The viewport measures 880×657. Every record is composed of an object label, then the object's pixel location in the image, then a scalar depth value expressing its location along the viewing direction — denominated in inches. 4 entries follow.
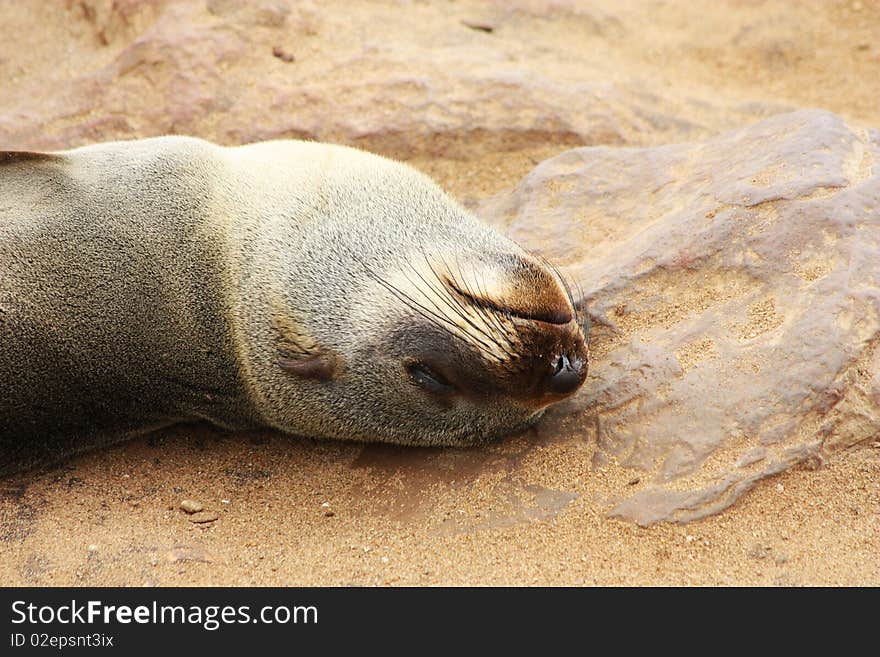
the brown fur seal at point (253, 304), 144.0
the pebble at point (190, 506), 156.2
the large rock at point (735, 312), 143.9
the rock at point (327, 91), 246.5
